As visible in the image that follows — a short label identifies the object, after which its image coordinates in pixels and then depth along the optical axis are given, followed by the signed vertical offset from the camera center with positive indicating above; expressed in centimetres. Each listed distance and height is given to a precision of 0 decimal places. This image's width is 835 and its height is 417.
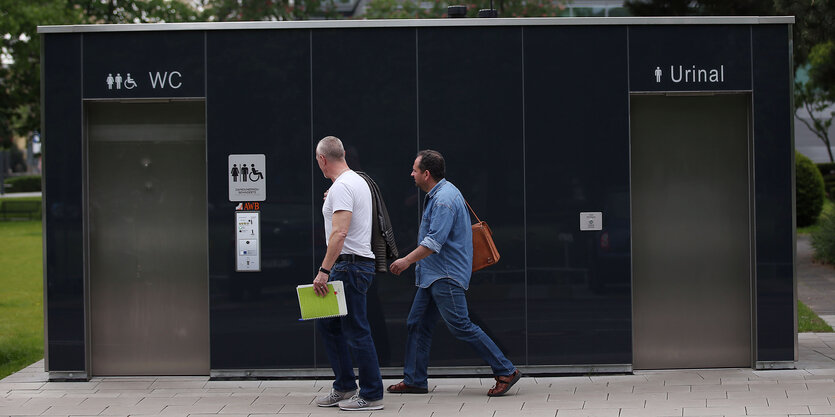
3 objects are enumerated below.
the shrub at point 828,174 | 3173 +99
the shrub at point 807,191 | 2334 +26
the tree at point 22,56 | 2959 +542
